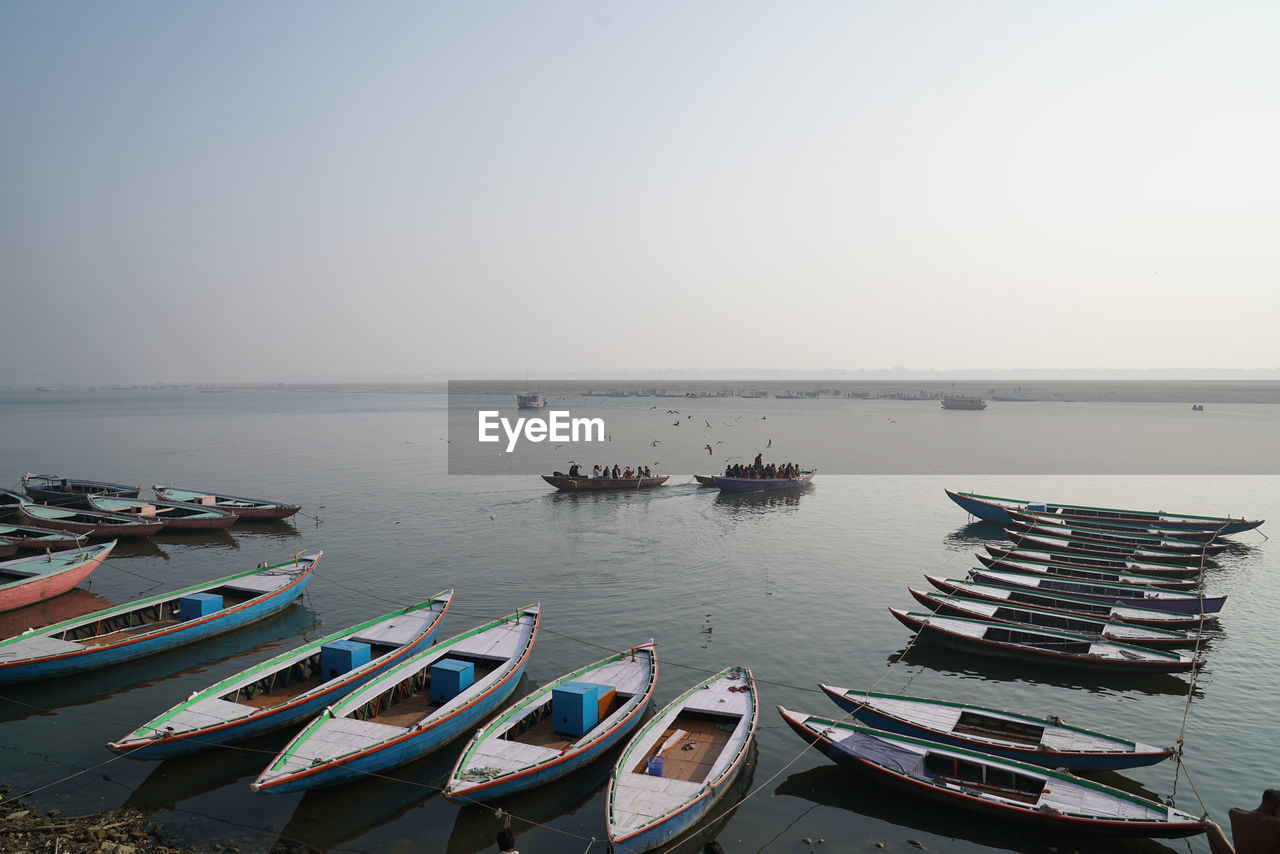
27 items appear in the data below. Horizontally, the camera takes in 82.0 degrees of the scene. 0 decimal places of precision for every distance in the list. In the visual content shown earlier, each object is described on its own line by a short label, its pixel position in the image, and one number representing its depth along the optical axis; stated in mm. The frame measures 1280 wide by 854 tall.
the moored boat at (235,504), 49209
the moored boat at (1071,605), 27938
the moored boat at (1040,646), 24234
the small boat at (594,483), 61406
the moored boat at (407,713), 16531
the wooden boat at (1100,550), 39906
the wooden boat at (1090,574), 34469
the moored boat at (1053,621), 25906
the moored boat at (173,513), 46594
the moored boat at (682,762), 14672
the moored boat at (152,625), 22750
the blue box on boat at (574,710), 18266
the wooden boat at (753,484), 62188
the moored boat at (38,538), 38709
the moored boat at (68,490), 51594
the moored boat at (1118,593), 30422
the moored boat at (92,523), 43656
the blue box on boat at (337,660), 21656
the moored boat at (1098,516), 46031
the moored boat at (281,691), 17578
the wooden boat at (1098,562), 36875
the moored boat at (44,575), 30688
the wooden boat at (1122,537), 42219
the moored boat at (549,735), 16141
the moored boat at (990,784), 15039
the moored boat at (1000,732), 17297
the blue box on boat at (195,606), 26547
